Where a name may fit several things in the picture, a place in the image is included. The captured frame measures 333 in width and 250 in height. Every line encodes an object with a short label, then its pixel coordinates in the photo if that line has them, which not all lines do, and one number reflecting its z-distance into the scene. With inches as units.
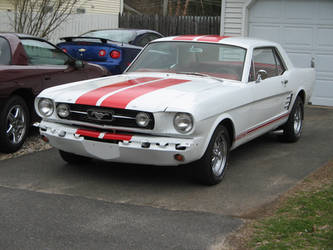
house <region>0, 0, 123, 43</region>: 812.0
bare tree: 617.3
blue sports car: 406.0
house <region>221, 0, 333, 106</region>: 501.0
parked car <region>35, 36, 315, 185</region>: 212.7
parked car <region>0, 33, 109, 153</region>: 280.7
